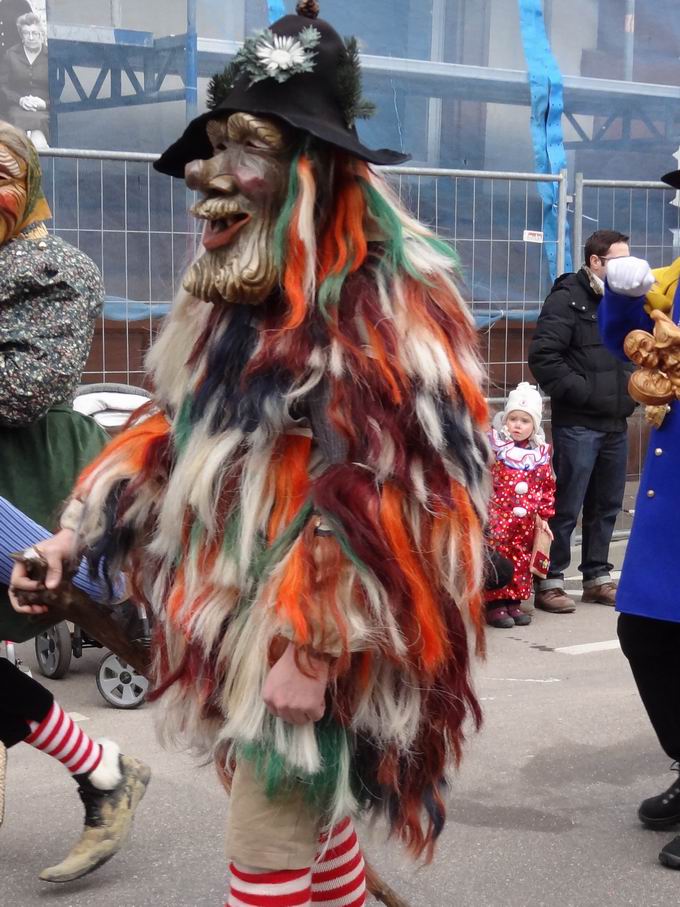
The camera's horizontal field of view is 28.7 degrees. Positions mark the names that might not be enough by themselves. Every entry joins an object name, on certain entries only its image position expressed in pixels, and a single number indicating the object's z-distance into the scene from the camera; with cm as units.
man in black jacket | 737
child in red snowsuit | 706
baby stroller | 533
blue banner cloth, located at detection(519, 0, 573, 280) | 961
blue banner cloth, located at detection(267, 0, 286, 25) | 873
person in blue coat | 368
